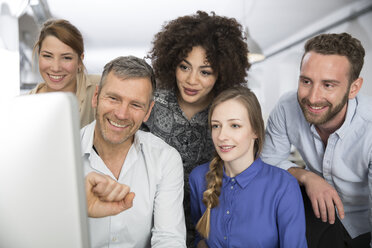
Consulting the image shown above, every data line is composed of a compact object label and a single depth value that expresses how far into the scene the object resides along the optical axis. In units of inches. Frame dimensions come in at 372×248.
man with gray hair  51.8
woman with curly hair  71.7
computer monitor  16.3
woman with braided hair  53.3
